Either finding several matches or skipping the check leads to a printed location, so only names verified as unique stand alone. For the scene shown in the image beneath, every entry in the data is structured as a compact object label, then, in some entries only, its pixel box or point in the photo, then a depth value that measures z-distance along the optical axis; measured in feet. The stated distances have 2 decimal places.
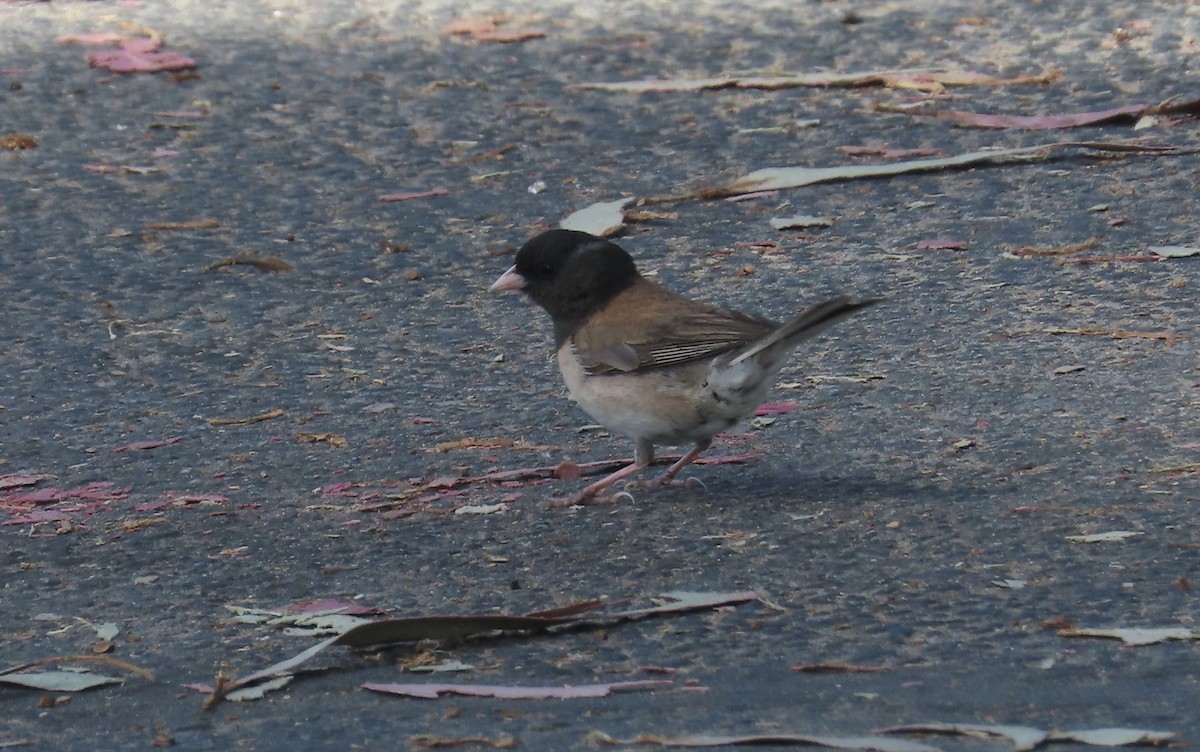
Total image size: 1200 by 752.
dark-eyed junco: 28.94
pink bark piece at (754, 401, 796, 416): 33.47
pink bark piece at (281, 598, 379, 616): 24.57
